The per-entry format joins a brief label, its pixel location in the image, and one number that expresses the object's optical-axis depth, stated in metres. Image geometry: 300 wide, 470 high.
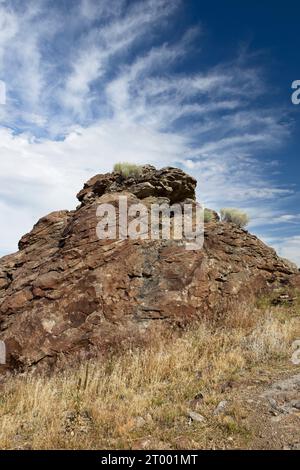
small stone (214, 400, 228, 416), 5.74
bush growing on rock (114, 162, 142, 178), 14.81
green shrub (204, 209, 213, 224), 13.70
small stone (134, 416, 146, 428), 5.52
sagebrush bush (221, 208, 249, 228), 16.02
